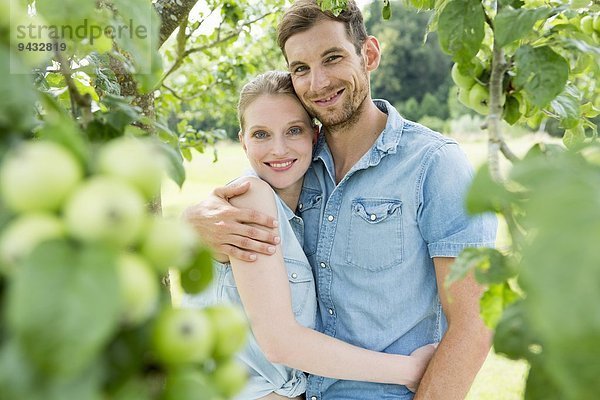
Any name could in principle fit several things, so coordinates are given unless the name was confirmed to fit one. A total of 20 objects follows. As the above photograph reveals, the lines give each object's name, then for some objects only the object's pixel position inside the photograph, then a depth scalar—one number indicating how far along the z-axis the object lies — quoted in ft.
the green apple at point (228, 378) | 2.48
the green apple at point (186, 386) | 2.17
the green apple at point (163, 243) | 2.08
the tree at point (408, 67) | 118.11
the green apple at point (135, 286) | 1.95
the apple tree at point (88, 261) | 1.79
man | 7.14
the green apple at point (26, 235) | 1.89
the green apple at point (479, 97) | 5.07
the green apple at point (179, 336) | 2.15
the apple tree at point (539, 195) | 1.80
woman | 6.97
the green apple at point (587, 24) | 5.81
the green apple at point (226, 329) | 2.40
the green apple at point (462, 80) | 5.05
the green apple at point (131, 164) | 2.05
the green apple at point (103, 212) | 1.86
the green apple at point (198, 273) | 2.60
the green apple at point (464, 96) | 5.25
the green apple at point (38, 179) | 1.90
